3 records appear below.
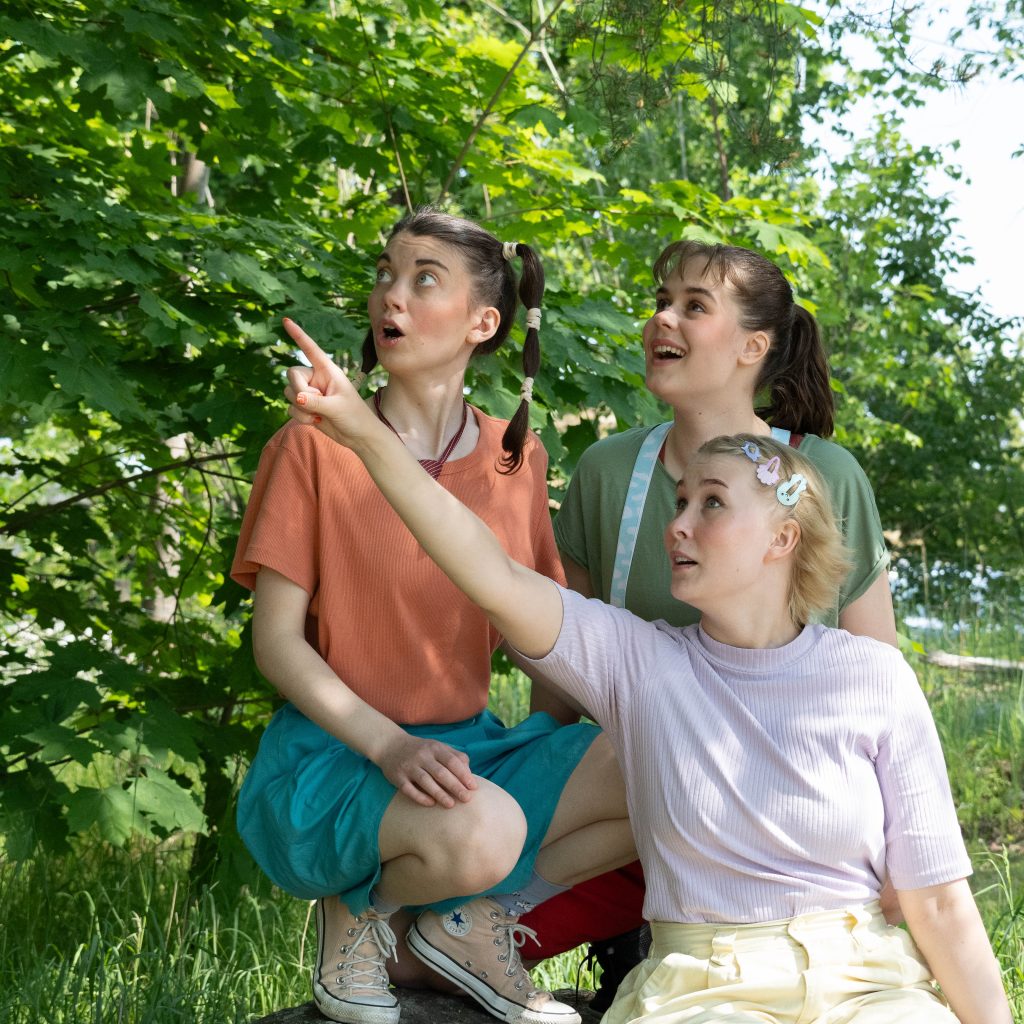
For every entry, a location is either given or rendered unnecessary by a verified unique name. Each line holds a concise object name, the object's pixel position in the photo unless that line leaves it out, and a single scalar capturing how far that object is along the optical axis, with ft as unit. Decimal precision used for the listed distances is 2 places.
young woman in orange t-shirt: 6.49
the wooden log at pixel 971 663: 23.41
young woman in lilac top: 5.80
